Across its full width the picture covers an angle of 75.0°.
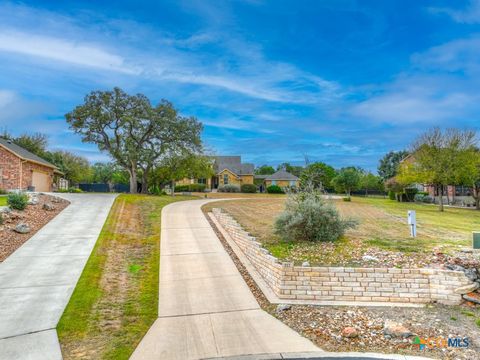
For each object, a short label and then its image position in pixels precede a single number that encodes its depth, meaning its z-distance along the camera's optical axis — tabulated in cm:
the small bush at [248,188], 4333
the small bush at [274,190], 4425
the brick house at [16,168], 2447
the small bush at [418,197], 3350
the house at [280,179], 5269
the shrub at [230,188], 4300
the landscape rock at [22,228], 1108
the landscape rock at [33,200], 1542
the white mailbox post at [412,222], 1042
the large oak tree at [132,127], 2581
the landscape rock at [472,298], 633
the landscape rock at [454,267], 678
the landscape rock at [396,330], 519
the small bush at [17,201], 1363
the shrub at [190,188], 4367
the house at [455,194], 3331
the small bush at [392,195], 3647
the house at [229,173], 4995
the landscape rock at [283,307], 620
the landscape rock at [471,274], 665
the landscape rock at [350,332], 521
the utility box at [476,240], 836
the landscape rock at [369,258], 761
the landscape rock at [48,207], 1527
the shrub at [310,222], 962
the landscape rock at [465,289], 646
